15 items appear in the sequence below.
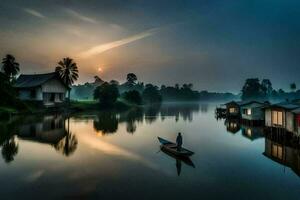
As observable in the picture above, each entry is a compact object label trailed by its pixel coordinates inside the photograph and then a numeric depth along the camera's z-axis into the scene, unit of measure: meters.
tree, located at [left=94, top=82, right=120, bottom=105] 97.44
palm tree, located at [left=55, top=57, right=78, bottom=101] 85.31
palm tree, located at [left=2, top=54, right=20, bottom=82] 81.38
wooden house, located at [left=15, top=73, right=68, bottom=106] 72.31
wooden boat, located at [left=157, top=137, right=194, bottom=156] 23.23
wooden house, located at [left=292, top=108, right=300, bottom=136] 30.15
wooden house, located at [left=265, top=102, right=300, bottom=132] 32.02
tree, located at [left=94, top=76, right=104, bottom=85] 188.80
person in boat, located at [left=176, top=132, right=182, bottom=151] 23.76
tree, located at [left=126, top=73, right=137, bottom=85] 180.61
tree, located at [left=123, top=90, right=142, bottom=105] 126.94
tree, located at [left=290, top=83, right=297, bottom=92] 195.62
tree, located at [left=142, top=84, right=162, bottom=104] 185.12
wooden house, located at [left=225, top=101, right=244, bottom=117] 65.24
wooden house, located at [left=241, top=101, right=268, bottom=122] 53.09
